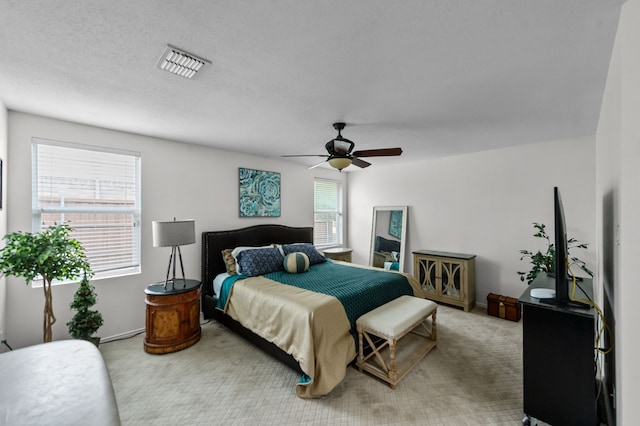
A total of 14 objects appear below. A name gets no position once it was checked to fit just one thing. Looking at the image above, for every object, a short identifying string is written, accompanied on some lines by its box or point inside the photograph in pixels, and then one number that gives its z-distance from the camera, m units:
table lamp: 2.88
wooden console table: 3.96
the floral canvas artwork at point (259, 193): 4.29
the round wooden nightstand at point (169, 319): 2.78
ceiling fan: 2.81
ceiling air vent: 1.61
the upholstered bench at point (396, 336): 2.30
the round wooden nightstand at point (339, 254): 5.08
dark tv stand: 1.60
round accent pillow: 3.56
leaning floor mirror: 5.04
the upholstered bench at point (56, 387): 0.92
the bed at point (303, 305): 2.19
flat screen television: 1.66
